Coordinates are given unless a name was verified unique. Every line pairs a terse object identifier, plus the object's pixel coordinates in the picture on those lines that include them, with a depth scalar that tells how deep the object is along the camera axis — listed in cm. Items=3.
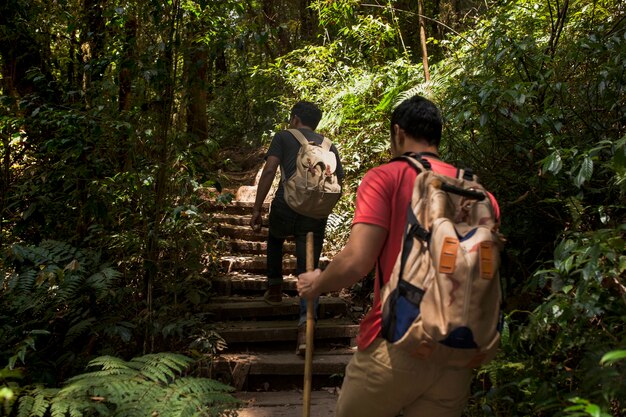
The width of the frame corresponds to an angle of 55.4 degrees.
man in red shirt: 232
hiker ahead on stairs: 553
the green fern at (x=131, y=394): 290
